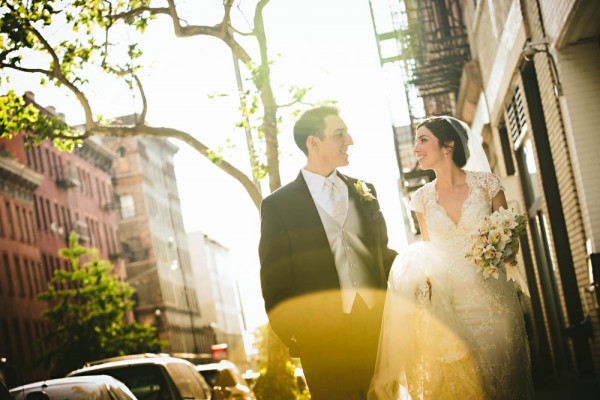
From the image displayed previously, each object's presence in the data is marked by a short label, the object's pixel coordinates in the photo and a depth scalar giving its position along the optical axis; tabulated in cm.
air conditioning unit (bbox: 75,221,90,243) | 7888
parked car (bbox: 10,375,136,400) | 1102
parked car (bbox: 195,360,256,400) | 1705
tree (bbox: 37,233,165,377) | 5591
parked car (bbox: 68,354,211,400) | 1512
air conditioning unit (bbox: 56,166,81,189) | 7569
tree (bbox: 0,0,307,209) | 1948
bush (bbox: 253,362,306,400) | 1839
